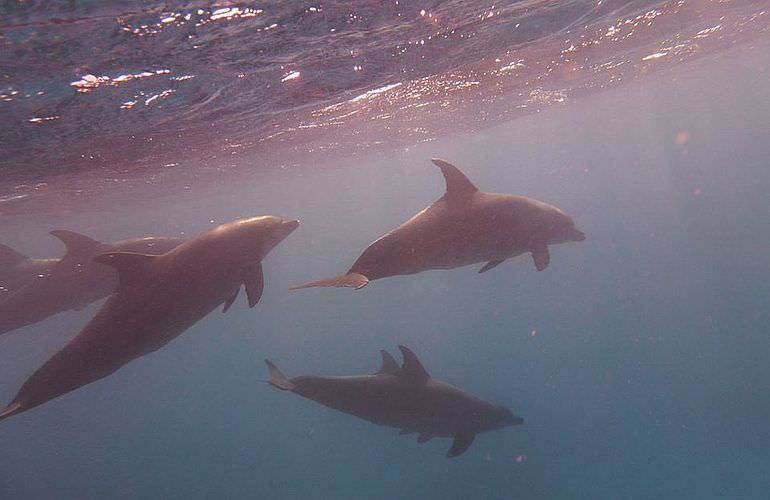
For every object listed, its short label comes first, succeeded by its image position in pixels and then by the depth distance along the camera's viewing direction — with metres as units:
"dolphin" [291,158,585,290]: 6.75
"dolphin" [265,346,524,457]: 10.31
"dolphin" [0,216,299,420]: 5.12
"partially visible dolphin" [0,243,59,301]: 11.29
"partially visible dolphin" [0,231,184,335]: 9.44
